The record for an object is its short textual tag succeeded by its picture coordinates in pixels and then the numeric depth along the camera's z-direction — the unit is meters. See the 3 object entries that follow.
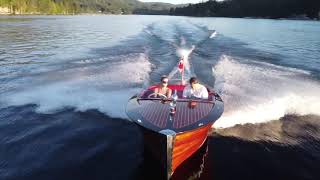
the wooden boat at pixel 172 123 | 4.58
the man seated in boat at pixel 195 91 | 5.90
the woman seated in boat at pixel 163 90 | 5.81
